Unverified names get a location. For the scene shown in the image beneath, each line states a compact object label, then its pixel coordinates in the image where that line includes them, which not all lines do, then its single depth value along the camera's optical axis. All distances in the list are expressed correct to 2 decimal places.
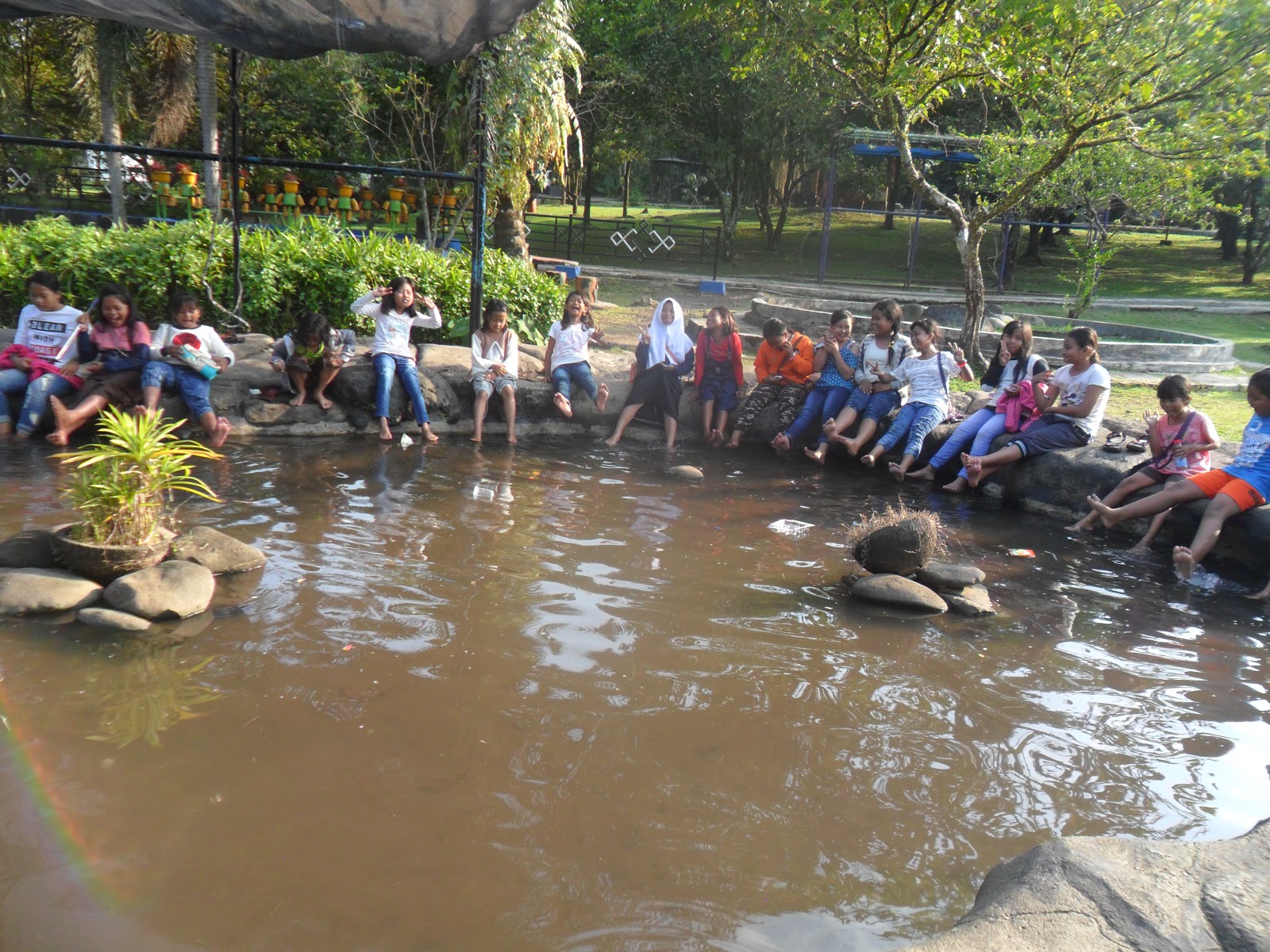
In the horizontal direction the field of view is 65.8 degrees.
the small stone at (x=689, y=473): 8.43
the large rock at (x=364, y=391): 9.14
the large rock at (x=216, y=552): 5.46
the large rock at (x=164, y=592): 4.93
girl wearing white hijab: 9.54
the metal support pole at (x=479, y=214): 9.12
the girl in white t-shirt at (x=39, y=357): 7.73
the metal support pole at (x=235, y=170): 8.74
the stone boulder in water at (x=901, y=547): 5.97
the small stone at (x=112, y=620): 4.83
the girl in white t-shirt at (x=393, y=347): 8.93
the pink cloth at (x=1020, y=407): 8.39
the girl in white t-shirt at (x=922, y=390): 8.84
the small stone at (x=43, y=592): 4.88
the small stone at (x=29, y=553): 5.20
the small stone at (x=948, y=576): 5.98
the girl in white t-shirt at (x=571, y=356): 9.67
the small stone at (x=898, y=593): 5.75
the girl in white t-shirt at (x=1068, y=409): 8.12
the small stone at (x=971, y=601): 5.82
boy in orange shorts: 6.57
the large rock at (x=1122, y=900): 2.70
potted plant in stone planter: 5.08
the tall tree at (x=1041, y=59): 9.49
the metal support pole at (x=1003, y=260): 20.16
